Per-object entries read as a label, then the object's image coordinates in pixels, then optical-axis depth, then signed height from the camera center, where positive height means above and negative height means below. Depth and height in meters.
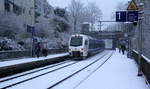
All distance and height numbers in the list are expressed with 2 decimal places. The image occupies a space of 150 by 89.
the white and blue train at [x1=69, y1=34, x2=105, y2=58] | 40.94 -0.43
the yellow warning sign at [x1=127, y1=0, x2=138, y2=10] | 19.36 +2.03
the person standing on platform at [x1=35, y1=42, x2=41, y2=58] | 36.71 -0.68
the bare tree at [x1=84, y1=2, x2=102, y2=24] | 129.38 +11.50
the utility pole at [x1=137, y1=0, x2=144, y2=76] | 19.88 +0.12
